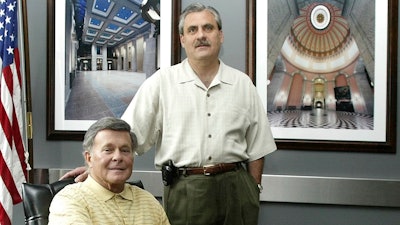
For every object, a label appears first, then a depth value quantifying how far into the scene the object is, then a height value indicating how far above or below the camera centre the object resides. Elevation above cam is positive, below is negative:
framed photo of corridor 3.21 +0.28
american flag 2.87 -0.08
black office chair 2.05 -0.40
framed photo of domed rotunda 3.01 +0.20
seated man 1.90 -0.31
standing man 2.39 -0.12
